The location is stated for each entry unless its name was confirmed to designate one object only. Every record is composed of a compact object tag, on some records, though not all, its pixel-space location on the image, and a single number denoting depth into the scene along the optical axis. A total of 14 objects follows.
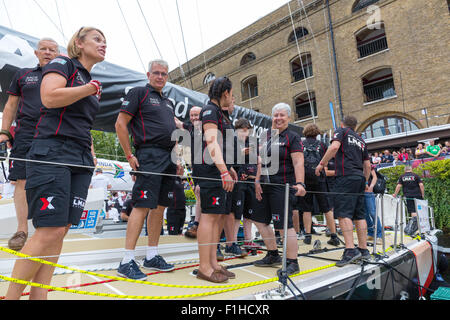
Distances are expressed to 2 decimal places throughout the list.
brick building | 14.05
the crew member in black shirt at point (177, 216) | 2.96
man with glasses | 2.10
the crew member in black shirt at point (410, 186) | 6.70
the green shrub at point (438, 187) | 7.48
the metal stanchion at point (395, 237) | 3.36
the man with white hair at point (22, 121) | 2.19
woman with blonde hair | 1.26
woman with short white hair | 2.57
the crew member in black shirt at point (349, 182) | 2.95
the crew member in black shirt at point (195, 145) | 2.29
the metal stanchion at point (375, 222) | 2.97
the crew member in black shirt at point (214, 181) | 2.05
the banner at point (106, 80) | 2.46
